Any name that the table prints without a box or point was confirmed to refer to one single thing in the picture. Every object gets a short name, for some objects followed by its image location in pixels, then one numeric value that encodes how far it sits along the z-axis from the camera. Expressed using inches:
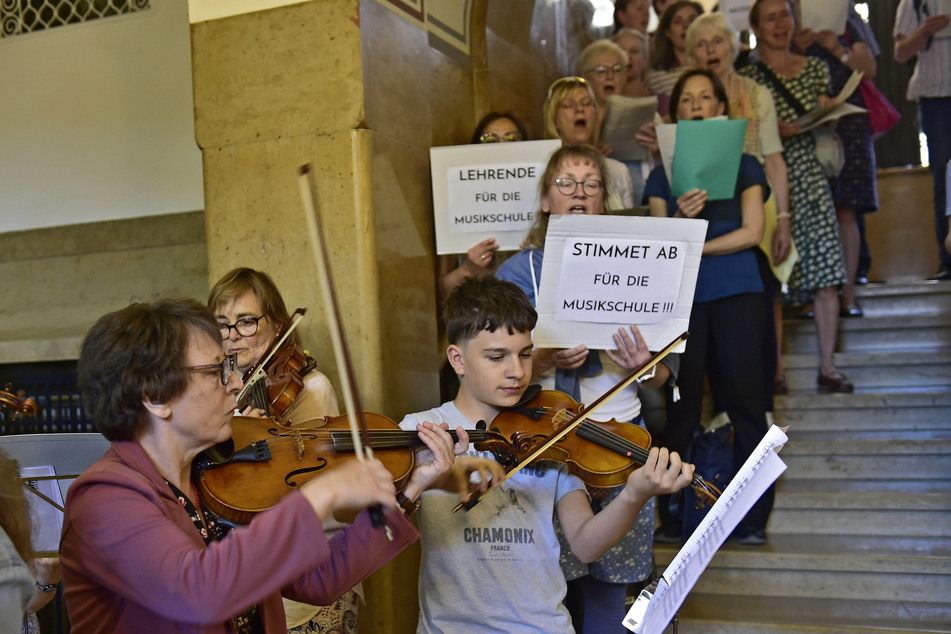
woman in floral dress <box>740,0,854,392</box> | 178.4
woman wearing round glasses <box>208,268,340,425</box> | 99.2
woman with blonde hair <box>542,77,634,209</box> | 144.8
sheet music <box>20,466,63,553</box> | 86.7
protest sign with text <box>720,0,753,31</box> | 230.4
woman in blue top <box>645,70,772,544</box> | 137.9
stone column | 121.0
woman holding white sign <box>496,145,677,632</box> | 109.0
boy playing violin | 85.3
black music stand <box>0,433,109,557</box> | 84.0
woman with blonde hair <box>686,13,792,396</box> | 159.9
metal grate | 183.5
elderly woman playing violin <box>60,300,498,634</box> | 56.3
